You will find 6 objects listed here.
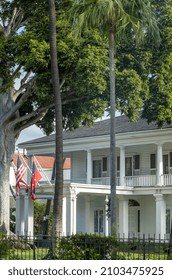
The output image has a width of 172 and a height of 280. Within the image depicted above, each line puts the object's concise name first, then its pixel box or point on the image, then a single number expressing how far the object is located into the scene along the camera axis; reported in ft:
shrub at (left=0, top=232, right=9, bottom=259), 66.74
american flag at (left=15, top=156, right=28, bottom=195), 123.03
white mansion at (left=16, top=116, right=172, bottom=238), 130.21
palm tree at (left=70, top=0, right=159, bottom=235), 91.61
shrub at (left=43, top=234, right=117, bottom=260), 63.93
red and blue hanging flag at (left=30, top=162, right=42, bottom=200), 125.49
